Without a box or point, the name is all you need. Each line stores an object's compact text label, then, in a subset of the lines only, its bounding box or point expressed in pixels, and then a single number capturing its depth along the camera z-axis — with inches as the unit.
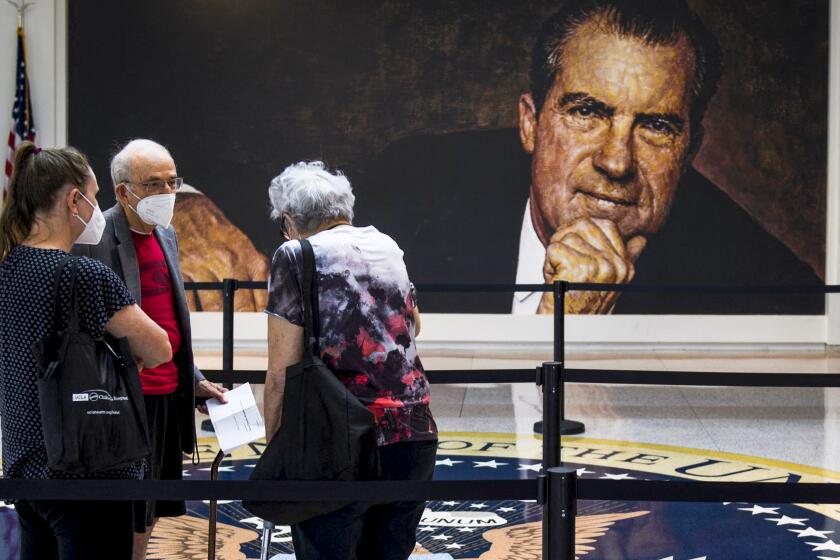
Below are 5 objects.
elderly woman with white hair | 122.8
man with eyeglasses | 154.2
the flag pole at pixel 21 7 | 563.5
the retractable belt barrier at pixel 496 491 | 114.0
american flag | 555.2
